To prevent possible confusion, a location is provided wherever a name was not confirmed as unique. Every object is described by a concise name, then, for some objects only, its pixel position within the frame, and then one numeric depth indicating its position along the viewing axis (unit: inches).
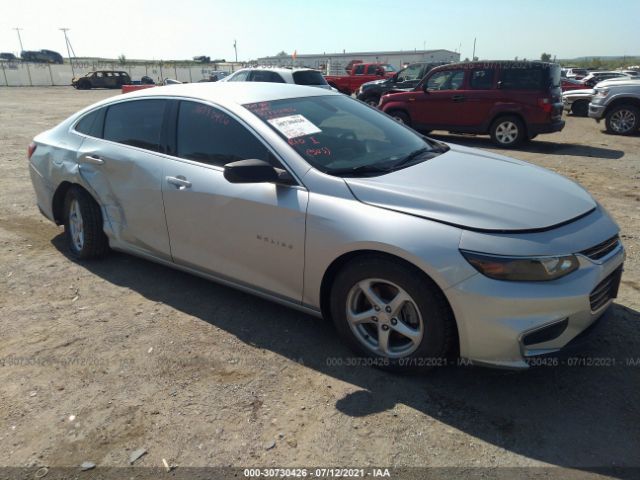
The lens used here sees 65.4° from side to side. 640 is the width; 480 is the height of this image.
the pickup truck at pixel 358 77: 942.9
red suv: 410.6
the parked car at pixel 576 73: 1195.9
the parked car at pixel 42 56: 2508.1
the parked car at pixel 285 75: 580.4
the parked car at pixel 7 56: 2714.1
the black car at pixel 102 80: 1508.4
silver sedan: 97.0
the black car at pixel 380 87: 665.6
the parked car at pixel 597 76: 902.1
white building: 1969.7
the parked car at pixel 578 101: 656.4
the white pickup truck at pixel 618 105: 457.4
